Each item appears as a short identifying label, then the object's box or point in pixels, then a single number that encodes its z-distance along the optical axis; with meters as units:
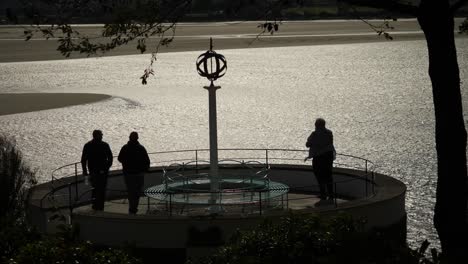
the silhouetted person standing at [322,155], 16.09
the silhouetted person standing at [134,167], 15.64
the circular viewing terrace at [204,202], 14.04
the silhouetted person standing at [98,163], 15.55
